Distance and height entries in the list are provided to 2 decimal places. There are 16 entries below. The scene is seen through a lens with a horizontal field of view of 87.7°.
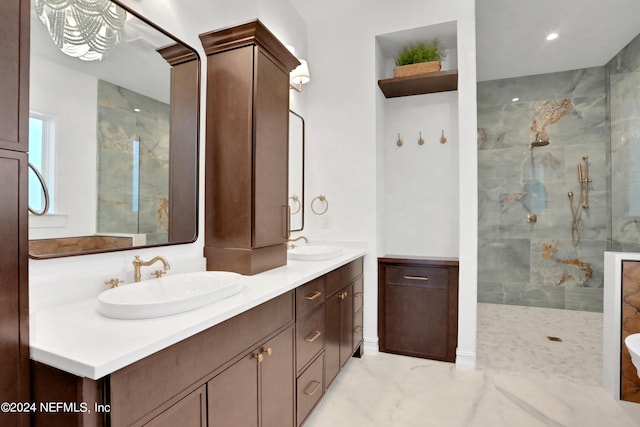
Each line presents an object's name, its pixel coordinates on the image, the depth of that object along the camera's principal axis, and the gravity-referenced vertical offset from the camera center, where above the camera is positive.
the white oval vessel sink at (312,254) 2.22 -0.26
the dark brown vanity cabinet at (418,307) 2.66 -0.74
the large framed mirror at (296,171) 2.82 +0.40
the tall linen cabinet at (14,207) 0.80 +0.02
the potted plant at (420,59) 2.78 +1.38
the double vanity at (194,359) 0.79 -0.43
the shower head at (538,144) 4.13 +0.92
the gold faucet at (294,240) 2.68 -0.19
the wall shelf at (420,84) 2.73 +1.16
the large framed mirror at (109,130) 1.18 +0.37
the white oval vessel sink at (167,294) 1.02 -0.29
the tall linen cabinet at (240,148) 1.76 +0.37
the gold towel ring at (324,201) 3.02 +0.13
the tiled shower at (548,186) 3.95 +0.39
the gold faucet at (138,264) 1.42 -0.20
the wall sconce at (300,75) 2.72 +1.16
